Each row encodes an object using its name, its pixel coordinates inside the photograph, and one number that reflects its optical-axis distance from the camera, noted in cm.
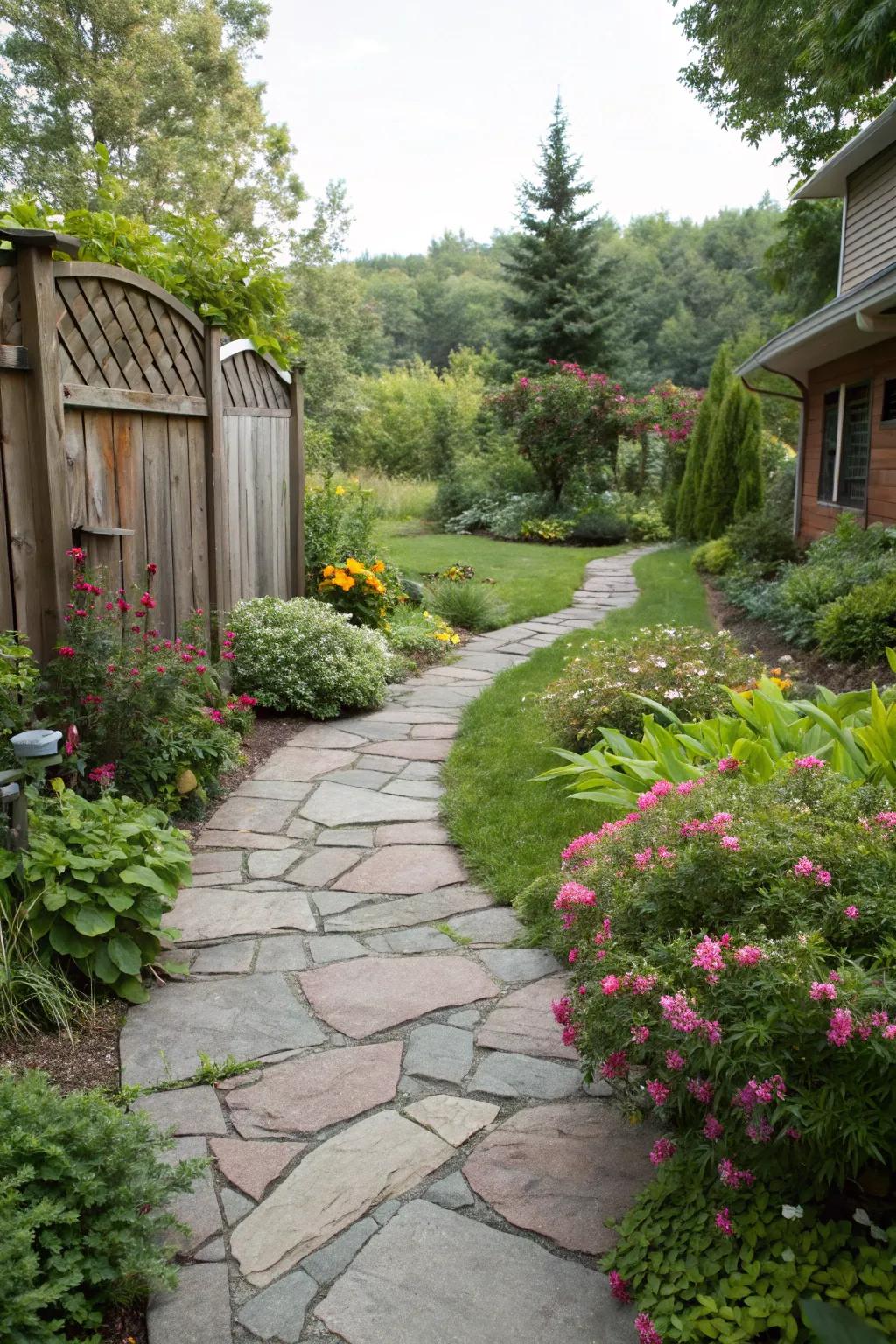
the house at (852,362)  880
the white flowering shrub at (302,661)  552
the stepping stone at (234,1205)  194
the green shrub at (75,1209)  150
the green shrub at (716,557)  1159
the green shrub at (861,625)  630
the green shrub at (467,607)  846
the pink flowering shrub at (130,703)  360
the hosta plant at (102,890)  263
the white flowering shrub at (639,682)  460
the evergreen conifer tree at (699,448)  1497
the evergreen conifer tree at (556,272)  2153
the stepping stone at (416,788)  446
